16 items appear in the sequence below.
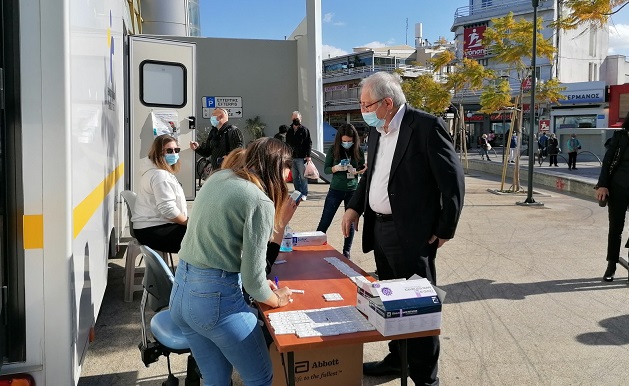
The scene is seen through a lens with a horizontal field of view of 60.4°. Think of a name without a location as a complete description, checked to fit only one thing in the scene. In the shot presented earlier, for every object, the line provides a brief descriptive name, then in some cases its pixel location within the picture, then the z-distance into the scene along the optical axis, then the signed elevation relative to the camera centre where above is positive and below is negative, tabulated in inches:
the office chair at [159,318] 113.1 -36.5
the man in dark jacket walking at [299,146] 445.4 +6.3
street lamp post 474.0 +41.9
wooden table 91.9 -30.2
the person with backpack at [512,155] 1034.3 -2.2
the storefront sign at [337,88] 2608.3 +323.3
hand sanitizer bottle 159.6 -26.3
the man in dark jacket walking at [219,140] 280.1 +7.0
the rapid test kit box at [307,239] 166.1 -26.4
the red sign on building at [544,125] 1365.7 +76.2
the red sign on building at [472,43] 2276.1 +481.5
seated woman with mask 183.8 -19.2
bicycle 472.0 -15.0
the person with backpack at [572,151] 910.8 +5.0
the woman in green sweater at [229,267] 91.9 -19.6
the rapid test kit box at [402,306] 94.0 -27.0
